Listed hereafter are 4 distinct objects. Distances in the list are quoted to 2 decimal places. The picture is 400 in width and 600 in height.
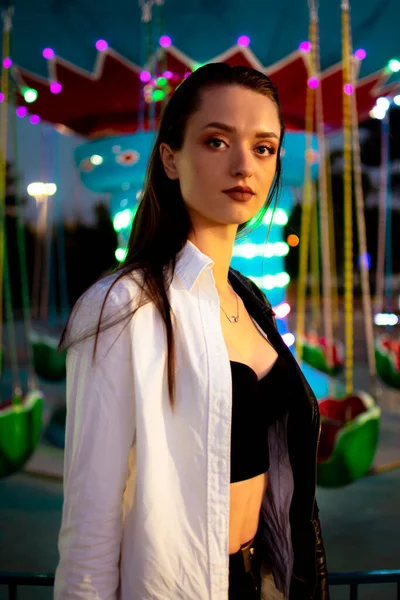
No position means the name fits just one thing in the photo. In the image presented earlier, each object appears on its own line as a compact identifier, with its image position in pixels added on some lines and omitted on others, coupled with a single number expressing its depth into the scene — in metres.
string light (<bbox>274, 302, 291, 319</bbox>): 3.76
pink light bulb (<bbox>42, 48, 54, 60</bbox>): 3.72
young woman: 0.89
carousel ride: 3.37
